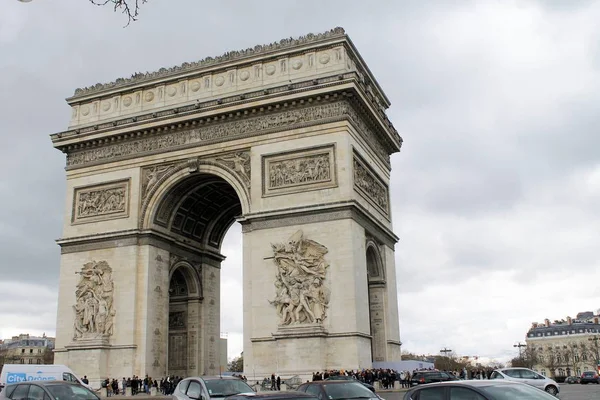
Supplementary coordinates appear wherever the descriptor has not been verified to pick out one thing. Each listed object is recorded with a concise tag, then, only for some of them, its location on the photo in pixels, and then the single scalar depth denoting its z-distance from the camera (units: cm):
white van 2606
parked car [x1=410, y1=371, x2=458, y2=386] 2696
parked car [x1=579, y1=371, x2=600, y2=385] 3988
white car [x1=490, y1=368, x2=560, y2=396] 2214
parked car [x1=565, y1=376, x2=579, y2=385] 4659
